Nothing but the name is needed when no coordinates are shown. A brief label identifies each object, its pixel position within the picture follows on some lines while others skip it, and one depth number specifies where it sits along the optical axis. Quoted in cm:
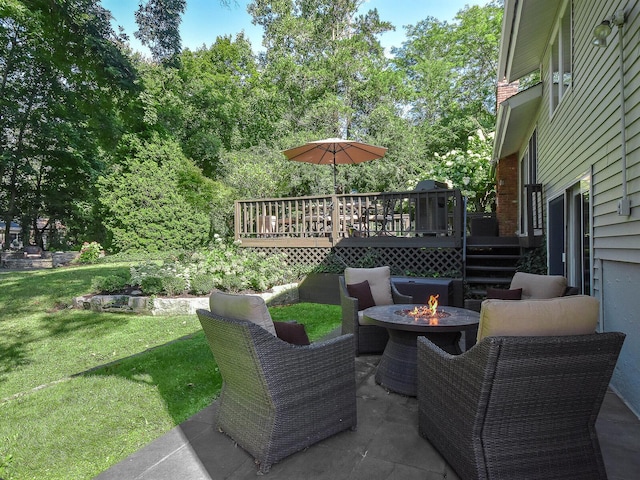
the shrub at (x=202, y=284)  682
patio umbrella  859
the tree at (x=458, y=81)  2089
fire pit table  319
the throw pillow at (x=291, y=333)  260
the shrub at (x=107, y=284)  730
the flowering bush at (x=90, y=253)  1463
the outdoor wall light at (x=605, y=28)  321
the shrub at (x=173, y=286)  683
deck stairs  702
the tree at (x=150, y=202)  1491
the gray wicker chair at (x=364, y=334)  424
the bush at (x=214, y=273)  690
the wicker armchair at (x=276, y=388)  218
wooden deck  741
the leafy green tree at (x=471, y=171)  1388
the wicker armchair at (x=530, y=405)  180
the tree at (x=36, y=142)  1647
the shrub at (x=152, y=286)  688
